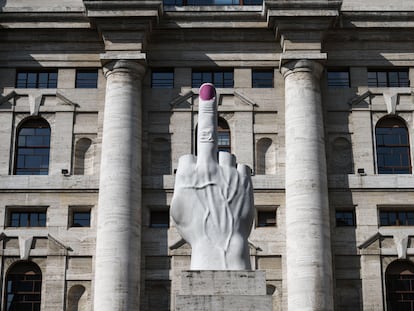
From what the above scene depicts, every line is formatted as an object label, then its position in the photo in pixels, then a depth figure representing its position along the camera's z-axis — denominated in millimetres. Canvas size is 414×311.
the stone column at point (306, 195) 35469
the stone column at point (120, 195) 35438
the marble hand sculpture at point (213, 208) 21812
